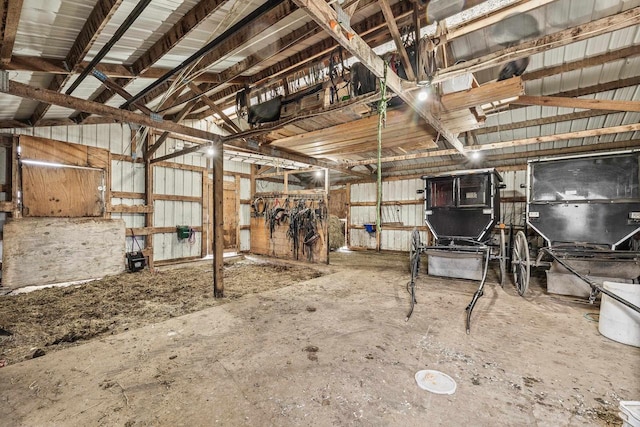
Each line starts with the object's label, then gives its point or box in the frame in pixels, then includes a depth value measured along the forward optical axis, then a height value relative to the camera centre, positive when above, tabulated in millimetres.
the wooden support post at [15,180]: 4492 +480
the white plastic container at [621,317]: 2436 -986
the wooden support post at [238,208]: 8344 +71
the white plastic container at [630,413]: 1217 -948
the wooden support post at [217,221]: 3953 -165
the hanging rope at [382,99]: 2229 +973
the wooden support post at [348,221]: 10391 -384
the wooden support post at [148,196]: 6242 +308
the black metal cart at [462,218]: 5004 -115
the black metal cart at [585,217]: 3891 -53
